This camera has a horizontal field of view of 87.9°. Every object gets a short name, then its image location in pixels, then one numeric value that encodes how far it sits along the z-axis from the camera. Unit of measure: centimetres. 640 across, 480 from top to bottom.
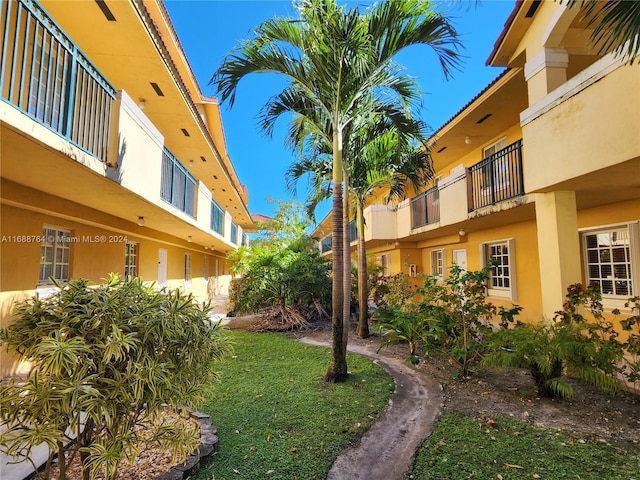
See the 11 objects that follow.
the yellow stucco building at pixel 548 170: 510
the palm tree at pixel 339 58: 543
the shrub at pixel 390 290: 1073
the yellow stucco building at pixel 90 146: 410
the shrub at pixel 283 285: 1211
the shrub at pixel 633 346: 465
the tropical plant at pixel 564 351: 459
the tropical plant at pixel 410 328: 643
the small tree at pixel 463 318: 597
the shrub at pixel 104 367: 236
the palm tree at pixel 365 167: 781
